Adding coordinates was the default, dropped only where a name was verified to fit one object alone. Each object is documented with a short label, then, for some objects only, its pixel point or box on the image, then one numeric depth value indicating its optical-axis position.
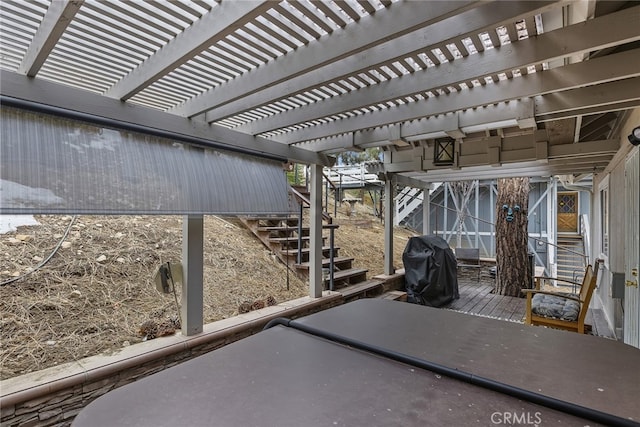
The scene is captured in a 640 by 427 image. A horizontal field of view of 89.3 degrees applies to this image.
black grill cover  5.46
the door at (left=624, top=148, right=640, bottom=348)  2.62
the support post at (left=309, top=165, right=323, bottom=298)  4.42
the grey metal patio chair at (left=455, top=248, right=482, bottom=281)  7.98
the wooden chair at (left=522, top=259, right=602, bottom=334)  3.25
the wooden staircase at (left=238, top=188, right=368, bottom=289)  5.18
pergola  1.70
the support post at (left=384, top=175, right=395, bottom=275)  5.90
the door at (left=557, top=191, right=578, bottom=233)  11.30
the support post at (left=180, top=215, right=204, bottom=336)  3.07
